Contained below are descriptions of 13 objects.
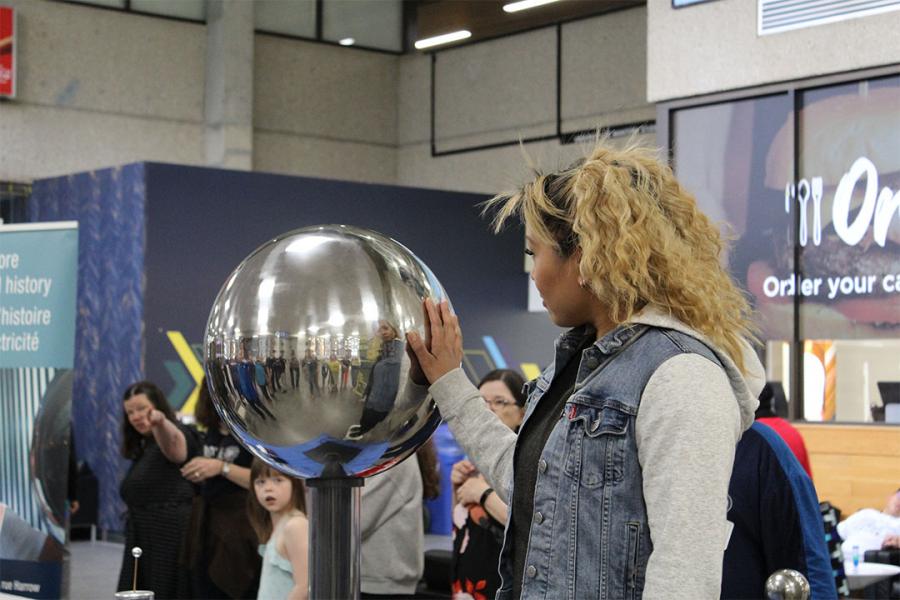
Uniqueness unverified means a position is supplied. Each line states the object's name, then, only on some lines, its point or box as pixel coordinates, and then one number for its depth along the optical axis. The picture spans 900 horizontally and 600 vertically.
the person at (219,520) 4.62
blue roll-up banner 5.11
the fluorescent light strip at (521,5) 11.99
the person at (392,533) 3.56
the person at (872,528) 5.57
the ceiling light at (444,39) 13.67
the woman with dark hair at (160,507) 4.84
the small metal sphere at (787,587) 1.58
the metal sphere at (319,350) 1.44
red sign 12.70
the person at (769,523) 2.58
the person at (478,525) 3.53
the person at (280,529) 3.06
